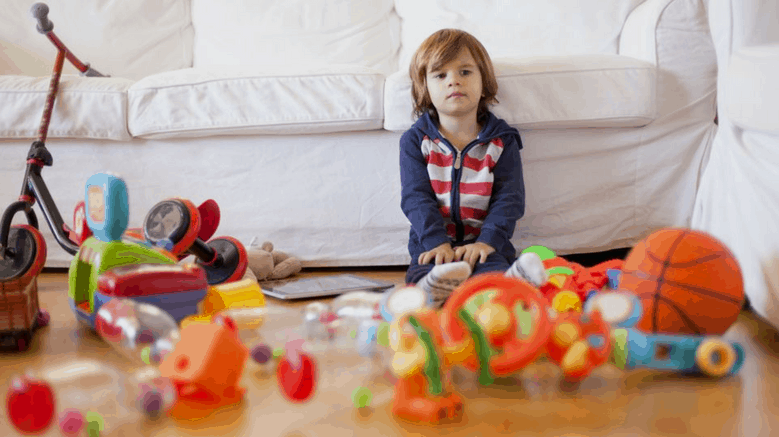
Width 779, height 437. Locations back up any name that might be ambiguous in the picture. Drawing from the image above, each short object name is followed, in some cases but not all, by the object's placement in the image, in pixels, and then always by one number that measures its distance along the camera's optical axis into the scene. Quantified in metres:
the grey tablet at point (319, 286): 1.84
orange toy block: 1.06
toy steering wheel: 1.11
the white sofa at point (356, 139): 2.01
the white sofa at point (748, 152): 1.39
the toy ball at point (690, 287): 1.28
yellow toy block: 1.53
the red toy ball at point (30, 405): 0.92
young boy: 1.95
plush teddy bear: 2.00
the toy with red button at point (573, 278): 1.65
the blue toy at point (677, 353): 1.19
